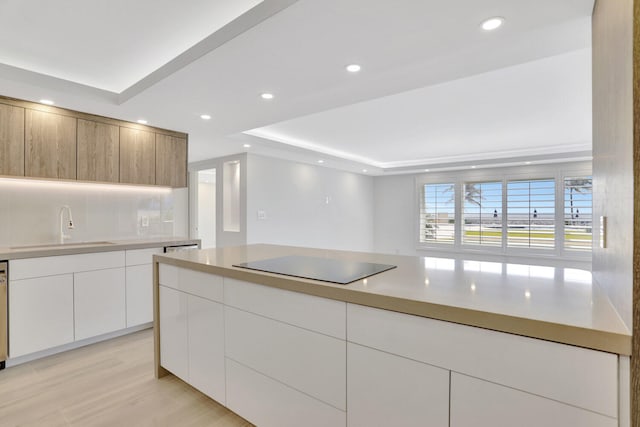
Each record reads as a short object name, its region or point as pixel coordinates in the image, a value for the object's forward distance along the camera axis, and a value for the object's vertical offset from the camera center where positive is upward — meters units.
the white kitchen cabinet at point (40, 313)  2.41 -0.81
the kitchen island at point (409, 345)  0.84 -0.47
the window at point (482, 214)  6.45 -0.04
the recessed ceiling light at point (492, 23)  1.52 +0.94
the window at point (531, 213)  5.90 -0.02
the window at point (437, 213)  6.95 -0.01
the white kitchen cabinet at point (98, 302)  2.75 -0.81
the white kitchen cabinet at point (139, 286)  3.07 -0.73
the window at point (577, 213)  5.61 -0.02
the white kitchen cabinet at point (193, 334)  1.79 -0.75
